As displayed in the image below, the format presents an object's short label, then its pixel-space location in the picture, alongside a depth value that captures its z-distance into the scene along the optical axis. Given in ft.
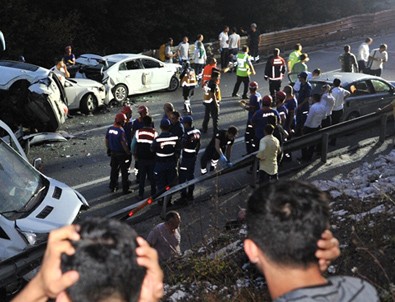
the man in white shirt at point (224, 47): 76.65
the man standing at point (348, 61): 60.18
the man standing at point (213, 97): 46.01
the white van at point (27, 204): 25.12
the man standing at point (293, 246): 8.22
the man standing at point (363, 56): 66.18
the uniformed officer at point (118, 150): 35.76
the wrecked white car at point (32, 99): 44.50
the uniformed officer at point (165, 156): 33.76
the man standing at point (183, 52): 70.44
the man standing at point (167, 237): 24.80
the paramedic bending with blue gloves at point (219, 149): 36.29
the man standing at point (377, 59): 63.57
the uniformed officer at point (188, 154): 34.32
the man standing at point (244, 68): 58.08
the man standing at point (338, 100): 44.19
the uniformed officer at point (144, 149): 34.81
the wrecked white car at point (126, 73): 57.41
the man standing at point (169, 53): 71.82
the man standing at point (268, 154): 34.24
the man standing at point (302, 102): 44.24
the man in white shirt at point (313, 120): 41.16
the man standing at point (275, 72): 55.47
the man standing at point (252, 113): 40.27
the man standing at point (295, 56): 57.96
